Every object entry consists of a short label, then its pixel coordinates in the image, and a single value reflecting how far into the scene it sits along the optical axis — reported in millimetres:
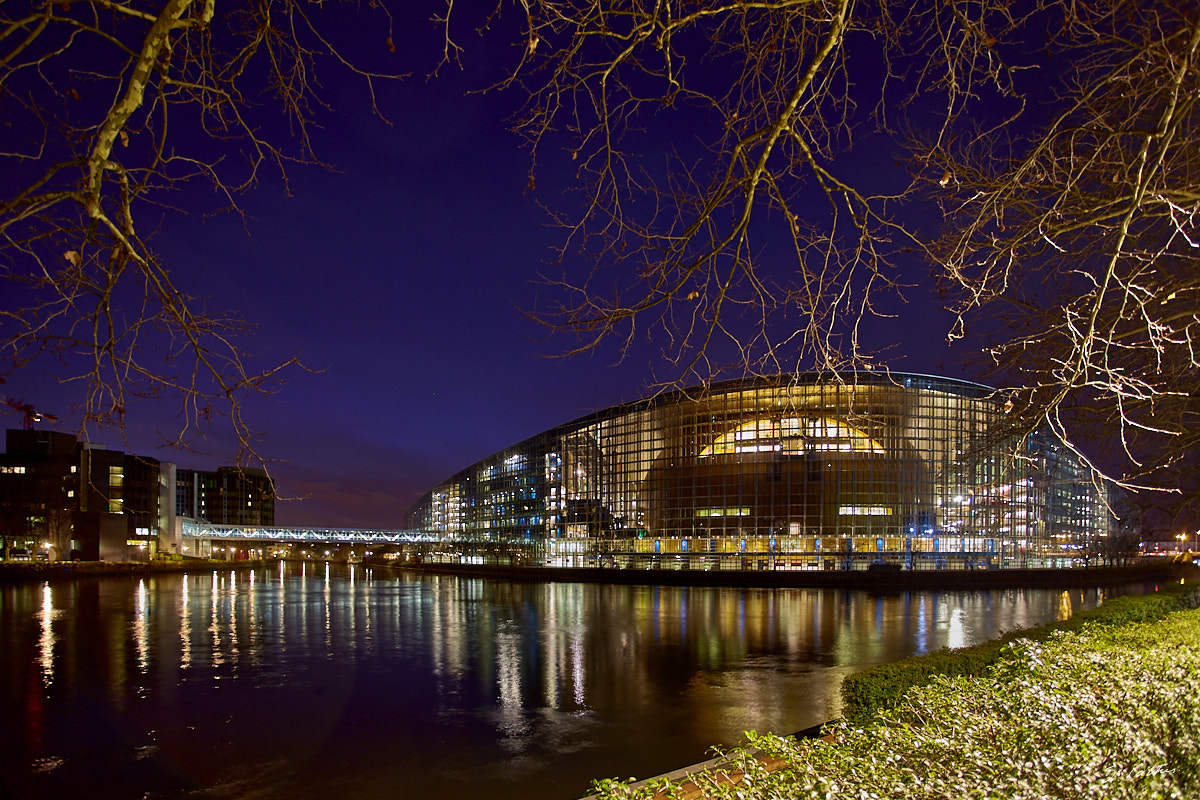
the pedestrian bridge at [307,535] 125131
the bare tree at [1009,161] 4387
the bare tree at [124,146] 3818
